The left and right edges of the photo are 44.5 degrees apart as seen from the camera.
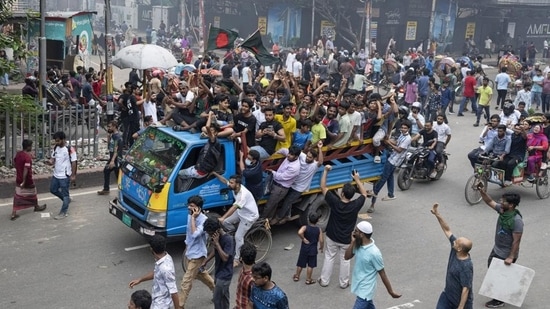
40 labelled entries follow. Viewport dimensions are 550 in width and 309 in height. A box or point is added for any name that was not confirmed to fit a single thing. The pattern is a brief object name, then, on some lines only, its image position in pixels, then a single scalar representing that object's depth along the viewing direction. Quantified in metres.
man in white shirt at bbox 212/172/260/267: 8.36
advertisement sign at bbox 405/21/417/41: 37.47
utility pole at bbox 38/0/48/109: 13.16
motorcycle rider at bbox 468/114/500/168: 12.66
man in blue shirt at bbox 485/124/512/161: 12.14
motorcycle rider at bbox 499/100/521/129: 14.91
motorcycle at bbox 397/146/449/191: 12.98
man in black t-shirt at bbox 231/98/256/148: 9.95
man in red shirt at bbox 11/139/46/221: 10.23
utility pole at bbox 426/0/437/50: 34.89
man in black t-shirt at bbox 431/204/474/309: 6.72
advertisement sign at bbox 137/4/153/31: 50.06
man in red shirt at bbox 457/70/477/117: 20.20
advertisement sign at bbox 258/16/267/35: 39.88
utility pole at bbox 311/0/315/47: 36.34
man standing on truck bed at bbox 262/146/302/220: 9.48
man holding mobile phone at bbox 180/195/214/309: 7.56
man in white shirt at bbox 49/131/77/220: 10.38
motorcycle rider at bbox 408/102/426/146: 13.40
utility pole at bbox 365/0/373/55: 30.06
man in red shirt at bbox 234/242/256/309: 6.26
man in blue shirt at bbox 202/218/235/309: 7.14
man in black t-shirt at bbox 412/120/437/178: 13.20
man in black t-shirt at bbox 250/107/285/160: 9.79
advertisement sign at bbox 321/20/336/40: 38.00
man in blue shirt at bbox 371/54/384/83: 25.90
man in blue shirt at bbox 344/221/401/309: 7.03
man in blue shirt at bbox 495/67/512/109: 21.26
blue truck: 8.64
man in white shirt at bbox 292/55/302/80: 25.12
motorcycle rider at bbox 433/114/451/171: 13.46
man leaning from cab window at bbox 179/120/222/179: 8.78
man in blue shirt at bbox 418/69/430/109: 19.67
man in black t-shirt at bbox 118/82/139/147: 13.17
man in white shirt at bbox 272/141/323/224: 9.59
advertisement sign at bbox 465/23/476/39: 40.16
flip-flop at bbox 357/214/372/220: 11.34
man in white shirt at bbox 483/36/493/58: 39.94
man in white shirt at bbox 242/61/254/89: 21.91
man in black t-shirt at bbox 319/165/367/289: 8.29
